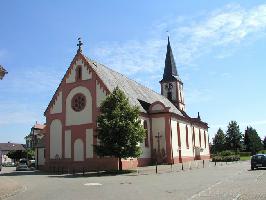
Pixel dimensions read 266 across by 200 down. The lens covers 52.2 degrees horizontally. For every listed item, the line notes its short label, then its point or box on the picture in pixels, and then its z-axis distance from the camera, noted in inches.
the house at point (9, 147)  4147.7
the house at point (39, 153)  1676.0
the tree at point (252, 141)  3502.4
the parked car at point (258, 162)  988.0
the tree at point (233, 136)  3281.4
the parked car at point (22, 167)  1580.6
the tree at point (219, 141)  3295.7
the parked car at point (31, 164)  1929.2
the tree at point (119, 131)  1044.8
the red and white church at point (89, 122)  1281.7
